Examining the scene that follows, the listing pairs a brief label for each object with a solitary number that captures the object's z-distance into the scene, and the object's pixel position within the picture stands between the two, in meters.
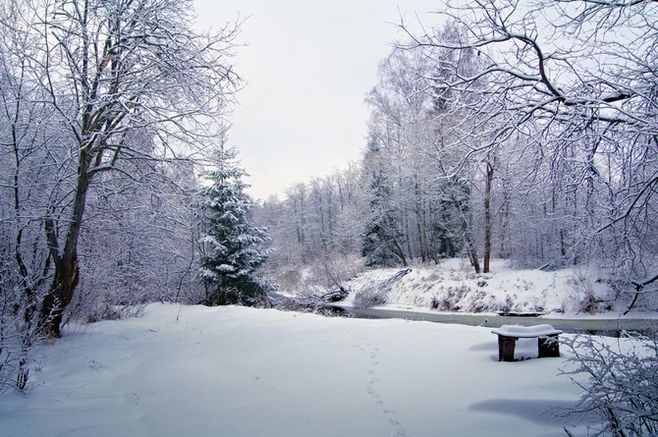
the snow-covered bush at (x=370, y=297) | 19.69
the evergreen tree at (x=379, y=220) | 25.34
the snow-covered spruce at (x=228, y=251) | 16.72
